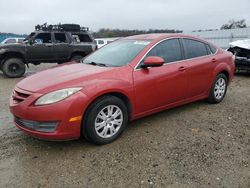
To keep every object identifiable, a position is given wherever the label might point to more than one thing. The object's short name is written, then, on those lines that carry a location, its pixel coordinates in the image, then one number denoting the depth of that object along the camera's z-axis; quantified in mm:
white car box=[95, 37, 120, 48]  17739
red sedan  2704
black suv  8228
